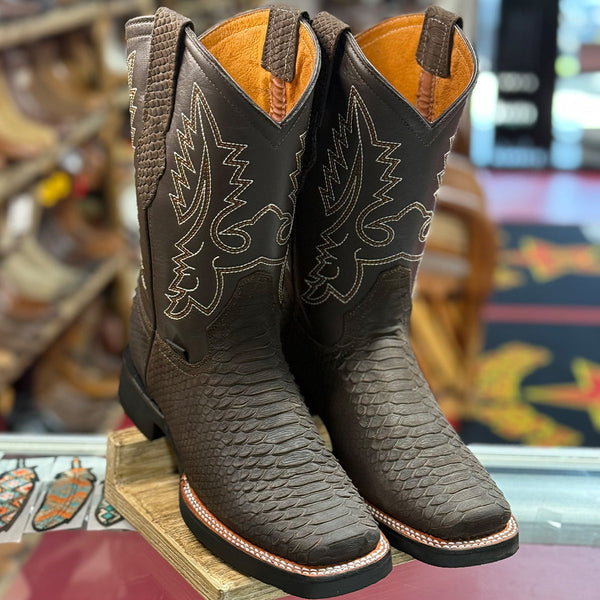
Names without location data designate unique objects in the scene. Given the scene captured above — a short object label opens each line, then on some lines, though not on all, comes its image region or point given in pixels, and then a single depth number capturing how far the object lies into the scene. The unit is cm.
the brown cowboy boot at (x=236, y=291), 73
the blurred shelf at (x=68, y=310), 178
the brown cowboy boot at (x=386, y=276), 78
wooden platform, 77
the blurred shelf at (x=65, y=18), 175
